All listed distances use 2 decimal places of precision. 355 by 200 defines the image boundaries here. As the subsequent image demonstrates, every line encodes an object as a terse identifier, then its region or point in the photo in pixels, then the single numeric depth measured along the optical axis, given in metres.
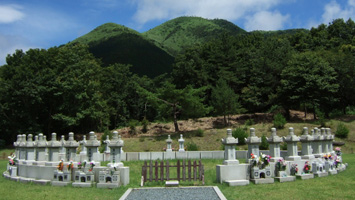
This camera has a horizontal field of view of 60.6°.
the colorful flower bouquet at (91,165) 12.85
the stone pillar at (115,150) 13.11
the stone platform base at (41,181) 13.49
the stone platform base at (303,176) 13.48
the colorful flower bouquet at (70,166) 13.26
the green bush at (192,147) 28.28
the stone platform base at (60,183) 13.09
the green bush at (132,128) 42.78
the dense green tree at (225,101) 39.16
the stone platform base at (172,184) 12.15
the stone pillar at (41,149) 15.64
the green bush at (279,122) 36.53
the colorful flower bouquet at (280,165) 13.20
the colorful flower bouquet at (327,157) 15.03
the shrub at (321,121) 36.56
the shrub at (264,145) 28.60
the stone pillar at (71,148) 14.54
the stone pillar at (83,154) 21.03
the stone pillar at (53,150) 14.61
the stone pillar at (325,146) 17.51
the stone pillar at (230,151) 12.93
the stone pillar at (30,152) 16.36
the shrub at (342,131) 33.72
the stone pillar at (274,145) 13.71
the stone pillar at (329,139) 17.56
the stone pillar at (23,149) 16.89
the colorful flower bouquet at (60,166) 13.38
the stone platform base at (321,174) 14.09
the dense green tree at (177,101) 36.56
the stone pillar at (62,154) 15.46
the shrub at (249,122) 40.37
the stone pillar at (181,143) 26.42
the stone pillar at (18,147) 17.68
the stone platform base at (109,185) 12.30
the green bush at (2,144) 41.23
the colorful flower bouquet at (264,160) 12.80
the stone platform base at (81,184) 12.61
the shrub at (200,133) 37.16
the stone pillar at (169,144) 25.93
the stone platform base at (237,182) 12.25
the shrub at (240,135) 32.19
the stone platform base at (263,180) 12.58
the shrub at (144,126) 43.16
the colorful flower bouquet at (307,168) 13.80
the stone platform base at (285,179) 12.95
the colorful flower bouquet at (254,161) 12.72
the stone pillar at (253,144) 13.80
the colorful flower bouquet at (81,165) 13.04
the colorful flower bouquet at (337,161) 15.55
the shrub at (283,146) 28.69
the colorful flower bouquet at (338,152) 17.06
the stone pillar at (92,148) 13.53
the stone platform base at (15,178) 14.80
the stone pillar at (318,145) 16.11
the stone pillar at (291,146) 14.06
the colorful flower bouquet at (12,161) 16.78
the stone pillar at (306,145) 14.94
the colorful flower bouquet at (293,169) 13.54
